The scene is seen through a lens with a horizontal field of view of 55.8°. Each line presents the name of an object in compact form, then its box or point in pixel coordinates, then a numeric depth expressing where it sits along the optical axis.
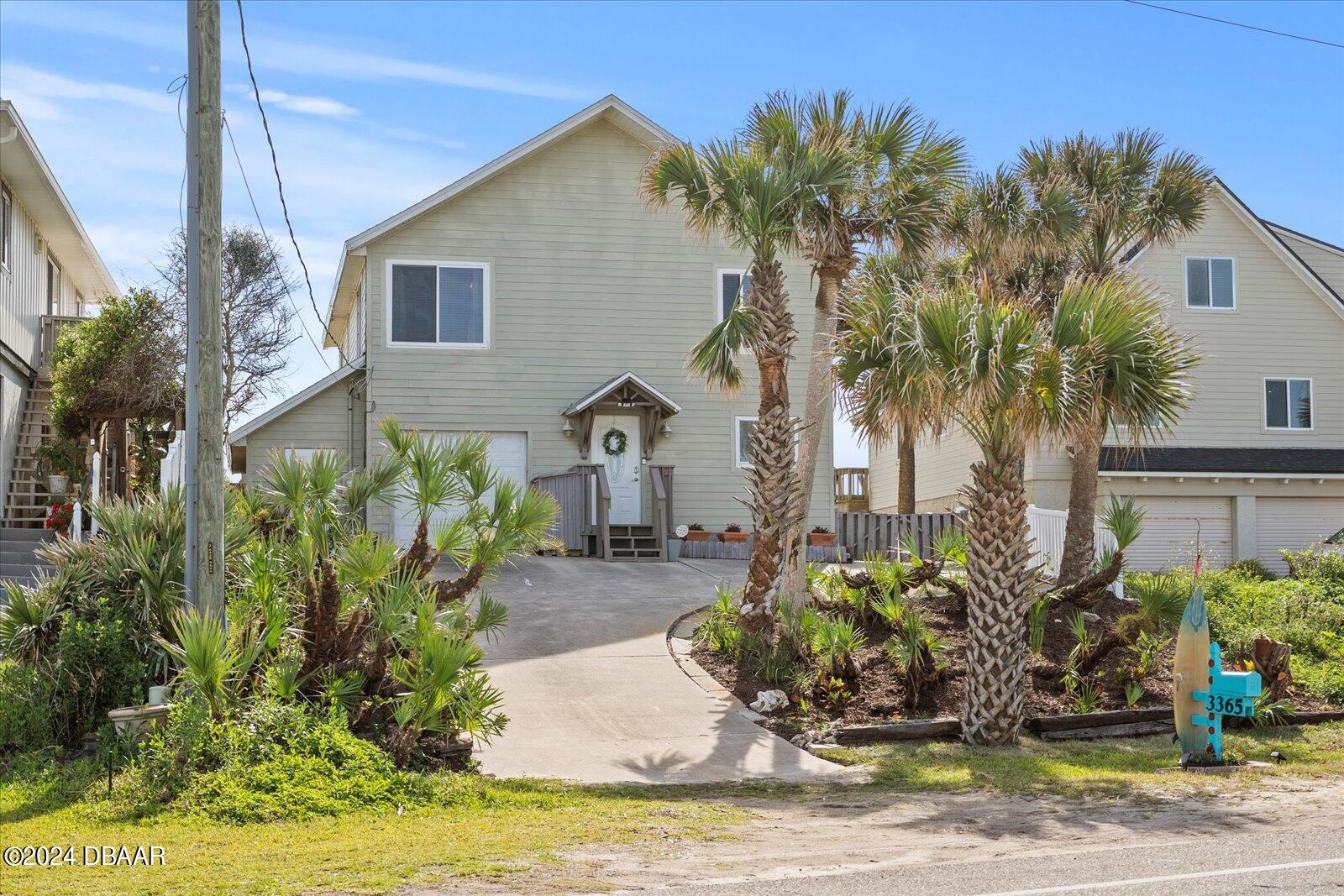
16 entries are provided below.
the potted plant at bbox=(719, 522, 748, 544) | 22.53
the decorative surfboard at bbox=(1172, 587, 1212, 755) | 10.98
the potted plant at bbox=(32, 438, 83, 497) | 19.62
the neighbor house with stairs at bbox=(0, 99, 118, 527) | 20.06
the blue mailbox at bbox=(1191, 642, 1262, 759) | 10.88
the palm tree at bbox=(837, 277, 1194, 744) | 11.13
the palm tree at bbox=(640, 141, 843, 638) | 14.27
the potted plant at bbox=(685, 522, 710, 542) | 22.64
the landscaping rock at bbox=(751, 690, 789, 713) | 12.71
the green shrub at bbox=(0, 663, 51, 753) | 9.87
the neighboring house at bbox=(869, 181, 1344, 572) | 26.31
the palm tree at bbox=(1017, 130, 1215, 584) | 18.23
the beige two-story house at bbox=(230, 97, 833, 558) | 22.12
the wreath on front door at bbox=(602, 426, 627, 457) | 22.83
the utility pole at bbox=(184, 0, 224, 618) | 9.43
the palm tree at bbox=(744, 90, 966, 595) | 14.88
